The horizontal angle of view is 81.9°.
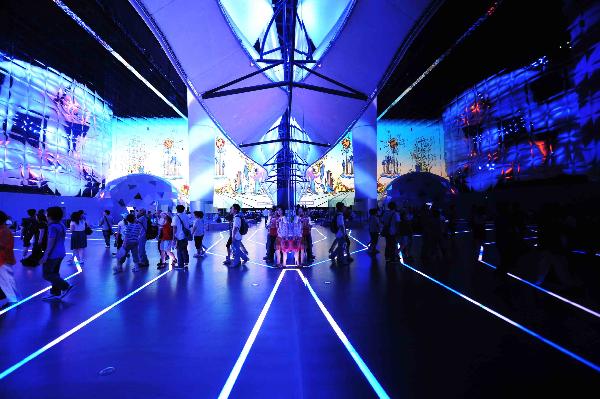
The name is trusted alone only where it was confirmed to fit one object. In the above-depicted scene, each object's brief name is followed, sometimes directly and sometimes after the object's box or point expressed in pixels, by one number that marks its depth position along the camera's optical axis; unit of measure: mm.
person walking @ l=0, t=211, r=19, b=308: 4762
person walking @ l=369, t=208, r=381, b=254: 9914
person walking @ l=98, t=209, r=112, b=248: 11453
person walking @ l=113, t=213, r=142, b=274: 7688
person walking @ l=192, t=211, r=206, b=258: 9481
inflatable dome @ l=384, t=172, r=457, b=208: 26844
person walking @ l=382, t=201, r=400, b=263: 8539
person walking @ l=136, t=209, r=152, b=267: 7855
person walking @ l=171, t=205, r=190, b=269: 7957
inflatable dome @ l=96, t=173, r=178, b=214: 30788
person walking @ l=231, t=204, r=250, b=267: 7918
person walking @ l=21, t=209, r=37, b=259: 9695
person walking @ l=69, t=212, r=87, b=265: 8183
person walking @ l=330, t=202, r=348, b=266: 8617
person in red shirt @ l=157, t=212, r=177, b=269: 8227
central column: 7898
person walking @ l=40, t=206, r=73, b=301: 5094
